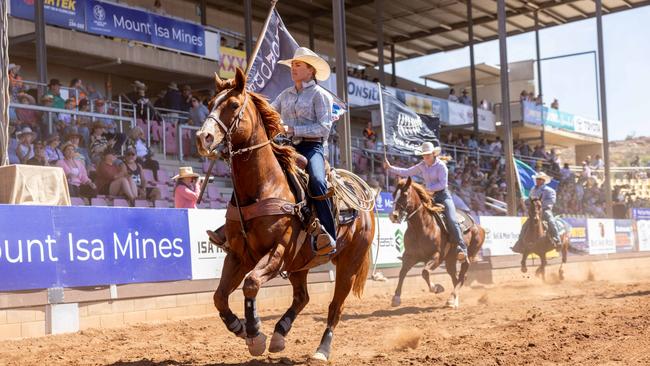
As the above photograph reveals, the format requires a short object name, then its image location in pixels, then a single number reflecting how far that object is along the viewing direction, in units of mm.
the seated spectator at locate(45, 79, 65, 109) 16891
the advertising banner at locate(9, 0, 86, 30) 19688
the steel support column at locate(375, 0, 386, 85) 32969
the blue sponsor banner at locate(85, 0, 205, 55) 21250
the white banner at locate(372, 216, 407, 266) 16453
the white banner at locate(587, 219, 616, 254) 26531
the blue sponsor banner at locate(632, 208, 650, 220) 33572
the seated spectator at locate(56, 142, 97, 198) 14203
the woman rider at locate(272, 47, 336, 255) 7355
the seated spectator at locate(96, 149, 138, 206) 14906
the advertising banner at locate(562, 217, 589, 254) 25030
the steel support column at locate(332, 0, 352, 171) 16562
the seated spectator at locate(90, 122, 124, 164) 15594
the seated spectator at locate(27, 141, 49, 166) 14047
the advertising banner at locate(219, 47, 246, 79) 25000
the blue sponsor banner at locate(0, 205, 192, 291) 9188
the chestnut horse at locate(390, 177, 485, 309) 13032
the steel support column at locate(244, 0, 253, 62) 23469
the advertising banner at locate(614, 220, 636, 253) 28953
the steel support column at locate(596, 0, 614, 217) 31856
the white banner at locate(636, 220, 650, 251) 31031
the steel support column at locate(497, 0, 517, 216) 23609
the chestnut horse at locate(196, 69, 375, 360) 6332
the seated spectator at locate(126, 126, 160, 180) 16662
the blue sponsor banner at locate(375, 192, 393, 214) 19398
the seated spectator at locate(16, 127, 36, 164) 13961
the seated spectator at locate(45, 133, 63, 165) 14273
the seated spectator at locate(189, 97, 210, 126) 20781
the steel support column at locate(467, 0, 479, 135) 36697
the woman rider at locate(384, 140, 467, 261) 13828
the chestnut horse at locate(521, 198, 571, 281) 19766
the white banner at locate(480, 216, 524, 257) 20570
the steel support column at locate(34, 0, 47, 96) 17703
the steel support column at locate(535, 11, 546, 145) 43400
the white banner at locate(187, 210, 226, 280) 11906
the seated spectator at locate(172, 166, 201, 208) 13195
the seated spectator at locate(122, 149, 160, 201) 15680
